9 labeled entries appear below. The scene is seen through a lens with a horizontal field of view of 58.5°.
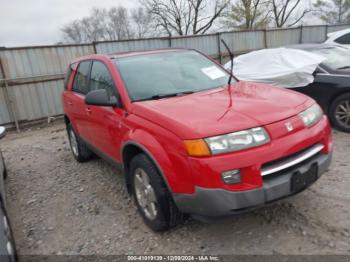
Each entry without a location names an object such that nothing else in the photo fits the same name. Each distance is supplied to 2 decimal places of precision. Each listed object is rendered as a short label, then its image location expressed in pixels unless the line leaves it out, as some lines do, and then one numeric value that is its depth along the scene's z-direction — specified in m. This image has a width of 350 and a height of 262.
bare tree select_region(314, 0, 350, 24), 34.16
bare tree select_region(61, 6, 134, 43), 38.84
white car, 8.30
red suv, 2.25
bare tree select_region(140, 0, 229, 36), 30.89
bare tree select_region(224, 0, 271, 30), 27.31
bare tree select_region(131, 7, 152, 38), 35.17
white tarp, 5.50
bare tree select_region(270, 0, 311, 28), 31.74
